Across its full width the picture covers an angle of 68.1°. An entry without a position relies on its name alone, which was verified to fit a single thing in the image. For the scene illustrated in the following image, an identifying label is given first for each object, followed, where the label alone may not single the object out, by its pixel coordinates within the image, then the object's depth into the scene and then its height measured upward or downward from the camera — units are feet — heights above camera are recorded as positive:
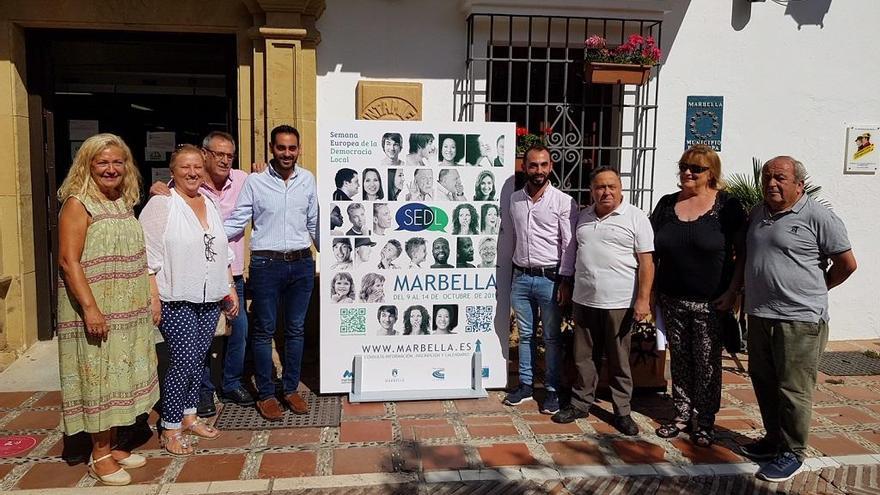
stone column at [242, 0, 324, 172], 17.62 +3.57
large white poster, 14.56 -1.07
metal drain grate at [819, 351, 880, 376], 18.30 -4.47
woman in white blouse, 11.87 -1.42
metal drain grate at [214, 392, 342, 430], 13.79 -4.72
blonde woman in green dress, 10.66 -1.71
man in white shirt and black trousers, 13.32 -1.42
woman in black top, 12.69 -1.35
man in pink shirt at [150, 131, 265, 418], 14.17 -1.09
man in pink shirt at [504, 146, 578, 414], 14.35 -1.07
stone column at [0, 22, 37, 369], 17.75 -0.12
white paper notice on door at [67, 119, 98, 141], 21.33 +2.24
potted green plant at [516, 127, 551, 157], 18.30 +1.83
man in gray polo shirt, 11.51 -1.34
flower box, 18.30 +3.77
